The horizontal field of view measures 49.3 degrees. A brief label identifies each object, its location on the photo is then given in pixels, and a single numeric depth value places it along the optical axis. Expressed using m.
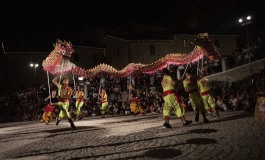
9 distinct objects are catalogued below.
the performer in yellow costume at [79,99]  17.05
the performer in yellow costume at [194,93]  10.20
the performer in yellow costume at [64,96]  11.82
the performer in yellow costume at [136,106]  18.41
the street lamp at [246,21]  13.70
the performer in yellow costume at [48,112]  14.38
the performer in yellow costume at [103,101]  18.55
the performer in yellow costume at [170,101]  9.75
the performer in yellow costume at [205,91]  11.47
